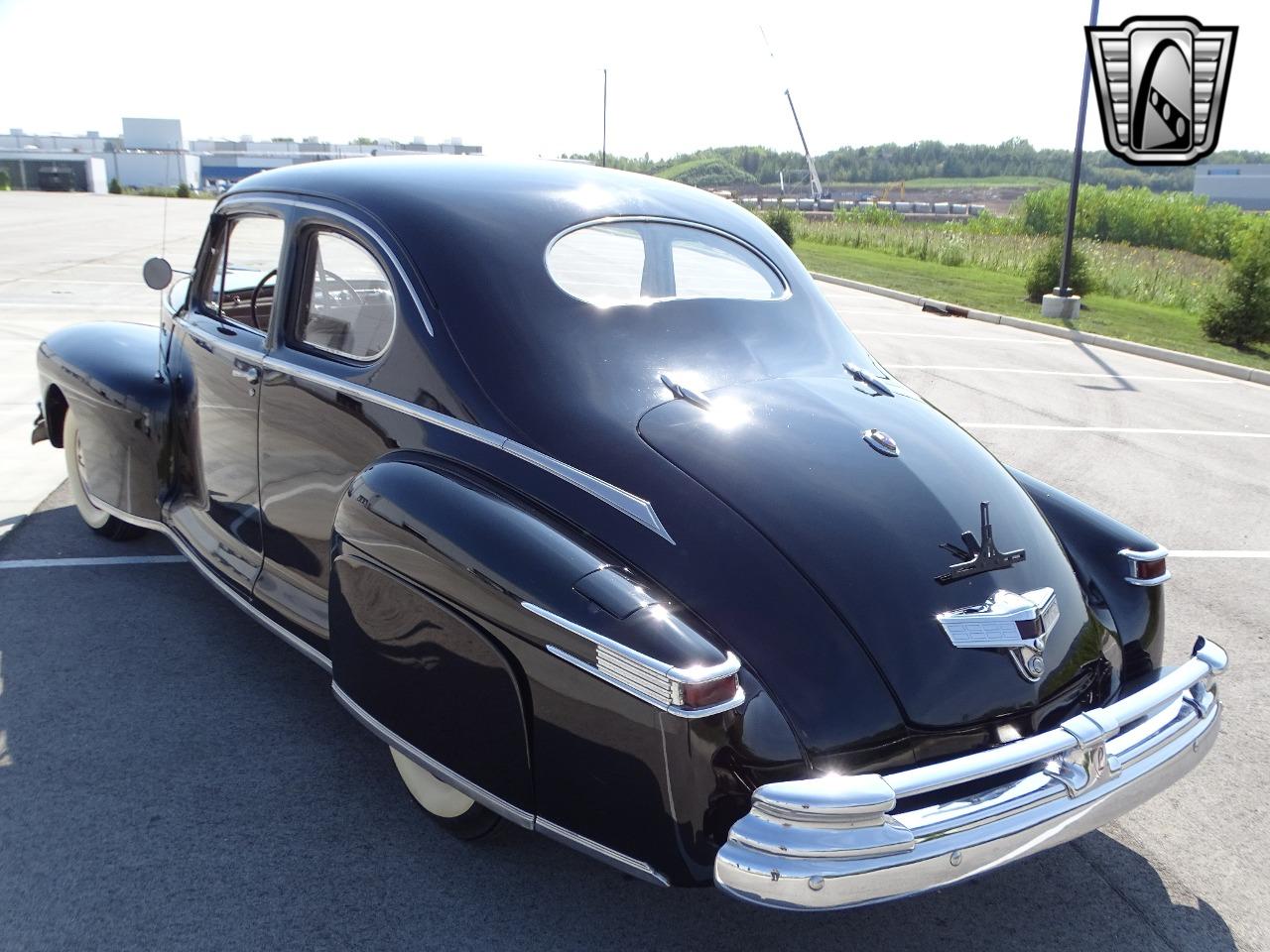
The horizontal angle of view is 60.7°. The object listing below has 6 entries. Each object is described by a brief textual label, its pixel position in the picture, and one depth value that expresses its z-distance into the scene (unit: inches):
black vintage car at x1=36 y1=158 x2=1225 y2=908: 87.7
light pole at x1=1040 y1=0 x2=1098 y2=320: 598.9
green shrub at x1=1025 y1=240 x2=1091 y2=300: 676.1
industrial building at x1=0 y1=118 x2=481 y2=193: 2410.2
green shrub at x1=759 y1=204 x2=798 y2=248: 1017.5
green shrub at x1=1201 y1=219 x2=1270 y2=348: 553.6
